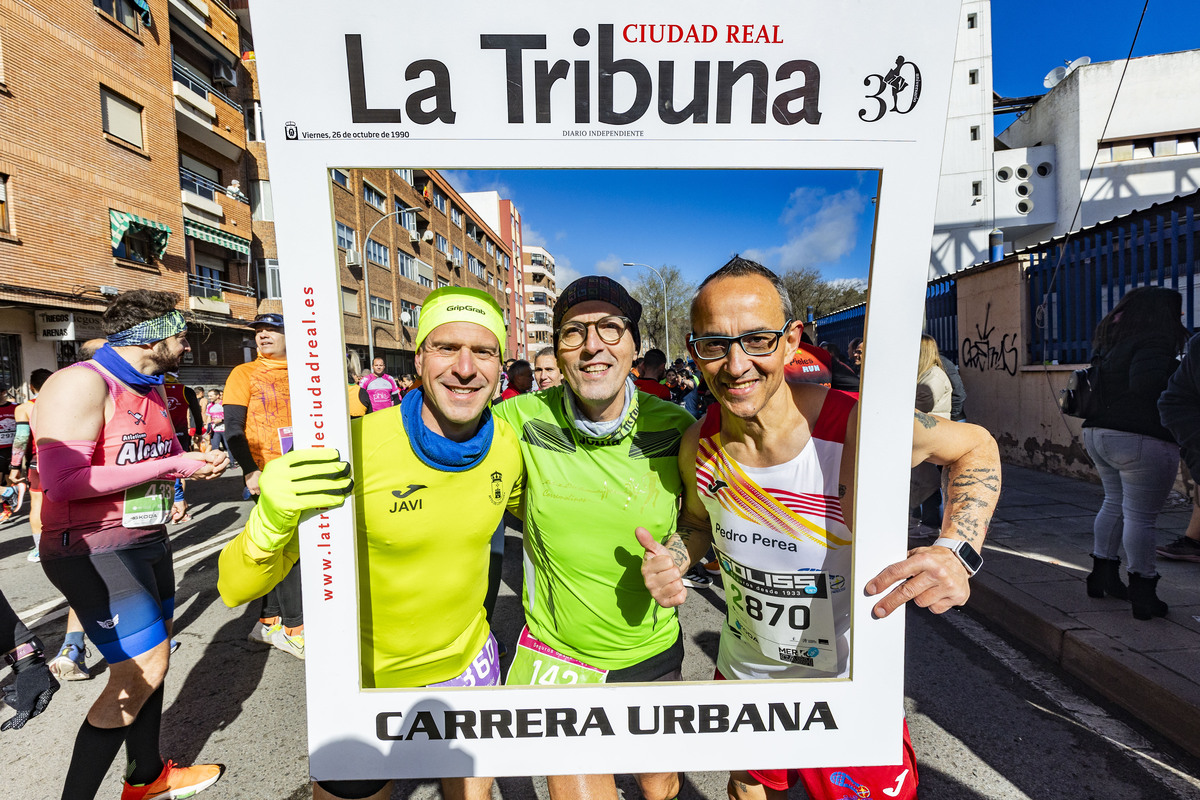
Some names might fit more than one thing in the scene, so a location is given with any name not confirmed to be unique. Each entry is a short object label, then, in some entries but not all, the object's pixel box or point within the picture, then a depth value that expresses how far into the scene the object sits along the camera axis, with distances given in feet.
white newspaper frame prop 3.61
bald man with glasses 4.67
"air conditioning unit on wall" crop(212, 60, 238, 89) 68.44
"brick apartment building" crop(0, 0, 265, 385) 43.04
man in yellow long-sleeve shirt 5.17
